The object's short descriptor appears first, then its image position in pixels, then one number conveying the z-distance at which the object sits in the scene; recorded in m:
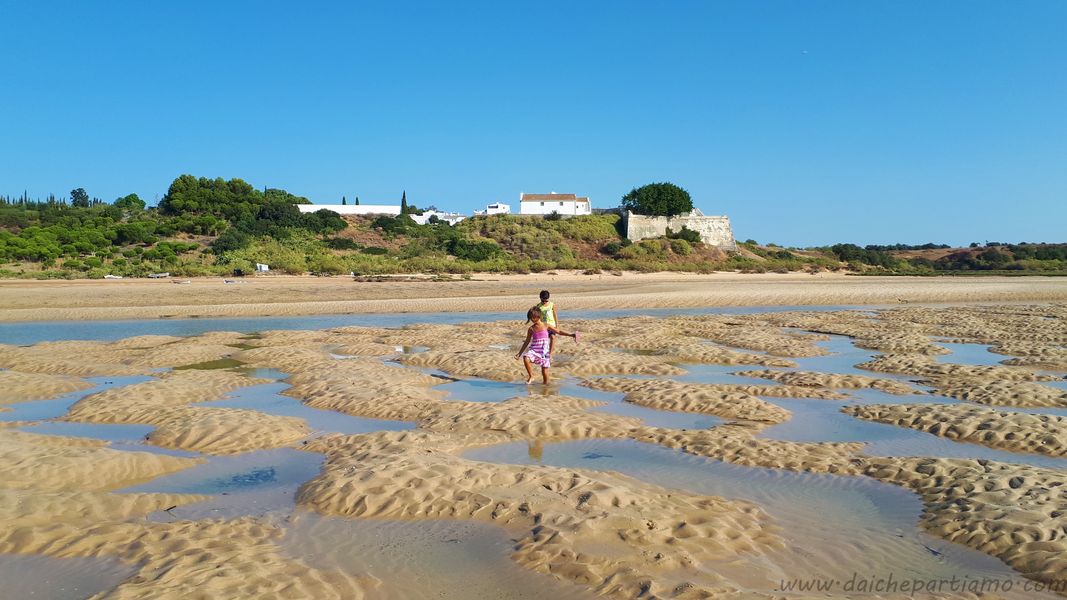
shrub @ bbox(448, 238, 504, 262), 50.47
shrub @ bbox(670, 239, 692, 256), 57.53
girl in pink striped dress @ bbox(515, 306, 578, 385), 11.62
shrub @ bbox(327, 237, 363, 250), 50.91
